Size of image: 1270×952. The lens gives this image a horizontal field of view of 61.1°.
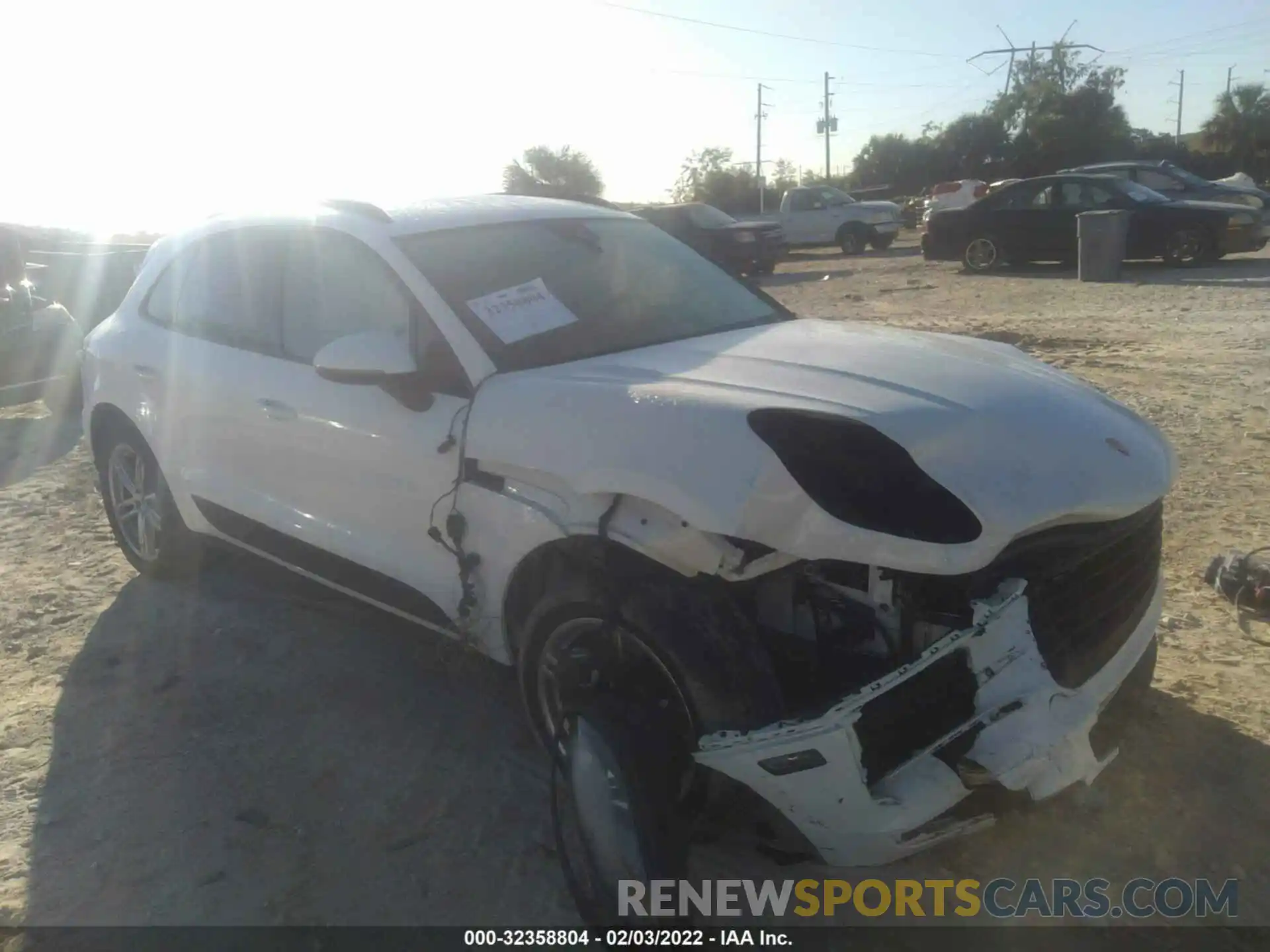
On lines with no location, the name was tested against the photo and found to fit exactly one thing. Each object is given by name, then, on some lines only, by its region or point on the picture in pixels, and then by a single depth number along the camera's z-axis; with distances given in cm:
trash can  1505
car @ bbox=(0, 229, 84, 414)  1037
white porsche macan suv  238
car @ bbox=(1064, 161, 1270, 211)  1709
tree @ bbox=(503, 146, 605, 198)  5000
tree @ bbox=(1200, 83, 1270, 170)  5072
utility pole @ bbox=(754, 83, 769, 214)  5502
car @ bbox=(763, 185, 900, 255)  2562
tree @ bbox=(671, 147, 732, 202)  5900
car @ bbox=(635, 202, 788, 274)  2083
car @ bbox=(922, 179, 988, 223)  2856
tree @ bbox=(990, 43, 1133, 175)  5006
